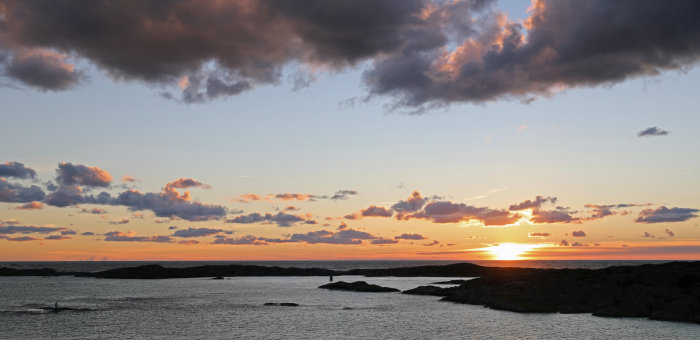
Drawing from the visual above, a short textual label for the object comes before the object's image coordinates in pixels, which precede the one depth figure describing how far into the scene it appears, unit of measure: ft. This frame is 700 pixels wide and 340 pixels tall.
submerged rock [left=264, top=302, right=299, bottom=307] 290.03
